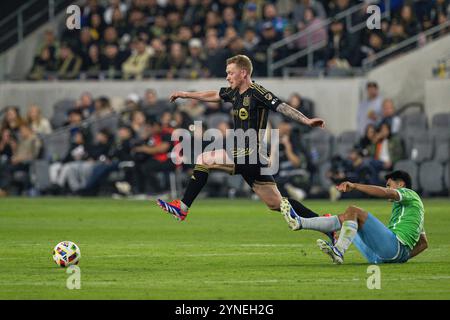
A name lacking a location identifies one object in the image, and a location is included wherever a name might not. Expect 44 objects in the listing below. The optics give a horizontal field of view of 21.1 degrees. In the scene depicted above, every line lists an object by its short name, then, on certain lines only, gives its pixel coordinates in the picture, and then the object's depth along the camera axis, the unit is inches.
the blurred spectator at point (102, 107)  1201.1
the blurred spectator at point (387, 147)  1064.8
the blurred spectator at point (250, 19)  1234.6
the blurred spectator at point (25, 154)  1183.6
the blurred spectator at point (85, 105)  1217.4
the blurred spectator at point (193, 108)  1151.6
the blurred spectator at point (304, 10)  1226.6
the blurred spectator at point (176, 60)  1230.3
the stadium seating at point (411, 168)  1062.4
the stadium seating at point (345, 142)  1106.7
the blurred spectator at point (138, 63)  1252.5
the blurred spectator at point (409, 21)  1152.8
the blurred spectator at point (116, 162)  1127.0
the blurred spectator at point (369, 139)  1069.1
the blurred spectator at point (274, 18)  1221.1
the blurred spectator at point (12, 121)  1211.9
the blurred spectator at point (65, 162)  1156.5
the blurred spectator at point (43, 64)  1291.8
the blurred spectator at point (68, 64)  1275.8
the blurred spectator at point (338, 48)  1163.9
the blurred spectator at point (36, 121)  1218.8
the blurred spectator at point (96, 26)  1315.2
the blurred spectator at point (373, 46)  1170.0
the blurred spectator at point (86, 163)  1141.7
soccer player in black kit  587.2
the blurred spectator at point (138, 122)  1155.3
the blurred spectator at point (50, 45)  1299.2
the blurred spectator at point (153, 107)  1184.2
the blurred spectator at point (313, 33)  1201.4
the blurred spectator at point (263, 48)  1190.9
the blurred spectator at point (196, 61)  1218.0
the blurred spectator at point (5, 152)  1182.9
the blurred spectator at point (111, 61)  1274.6
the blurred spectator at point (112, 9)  1326.3
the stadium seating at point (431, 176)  1066.1
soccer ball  526.6
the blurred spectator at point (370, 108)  1106.7
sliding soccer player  503.8
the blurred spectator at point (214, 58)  1191.6
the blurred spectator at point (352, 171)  1043.3
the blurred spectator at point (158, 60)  1246.9
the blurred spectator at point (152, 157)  1102.4
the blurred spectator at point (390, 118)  1082.7
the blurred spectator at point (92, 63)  1279.5
